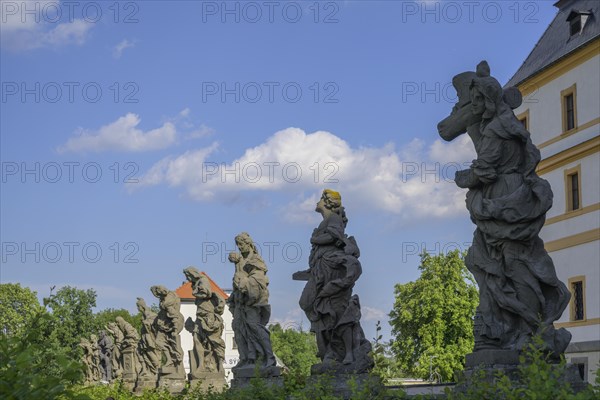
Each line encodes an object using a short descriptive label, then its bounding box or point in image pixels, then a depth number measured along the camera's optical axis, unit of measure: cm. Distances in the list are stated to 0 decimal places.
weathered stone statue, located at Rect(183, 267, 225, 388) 2267
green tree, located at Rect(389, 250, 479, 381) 4603
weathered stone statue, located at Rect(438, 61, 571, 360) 795
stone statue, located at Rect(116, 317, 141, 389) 3333
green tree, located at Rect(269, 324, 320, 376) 8912
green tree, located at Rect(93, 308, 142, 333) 7981
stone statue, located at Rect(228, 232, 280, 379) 1722
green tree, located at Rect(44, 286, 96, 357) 4784
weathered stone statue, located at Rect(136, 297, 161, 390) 2841
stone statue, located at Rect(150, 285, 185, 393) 2605
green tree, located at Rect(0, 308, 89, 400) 436
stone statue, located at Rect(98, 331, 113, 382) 4184
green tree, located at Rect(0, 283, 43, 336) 6843
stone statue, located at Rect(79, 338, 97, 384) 4228
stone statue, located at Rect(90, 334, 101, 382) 4266
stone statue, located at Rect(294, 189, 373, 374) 1214
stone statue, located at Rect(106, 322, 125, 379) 3481
